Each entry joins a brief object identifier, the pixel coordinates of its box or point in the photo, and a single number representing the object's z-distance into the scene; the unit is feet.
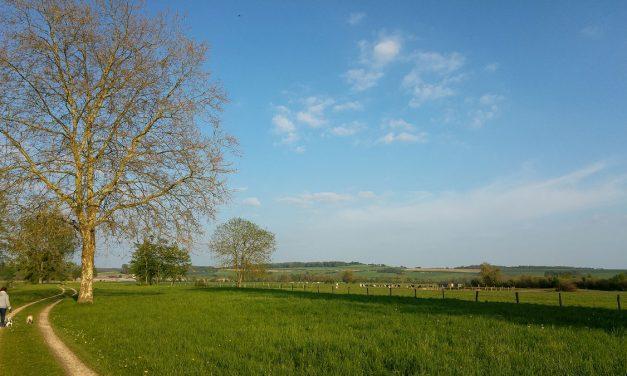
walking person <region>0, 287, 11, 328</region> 67.97
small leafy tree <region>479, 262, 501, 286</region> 334.54
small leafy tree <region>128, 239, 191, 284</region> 302.04
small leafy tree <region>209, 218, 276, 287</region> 274.98
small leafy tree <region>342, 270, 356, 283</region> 473.67
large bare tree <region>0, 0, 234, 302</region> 92.32
